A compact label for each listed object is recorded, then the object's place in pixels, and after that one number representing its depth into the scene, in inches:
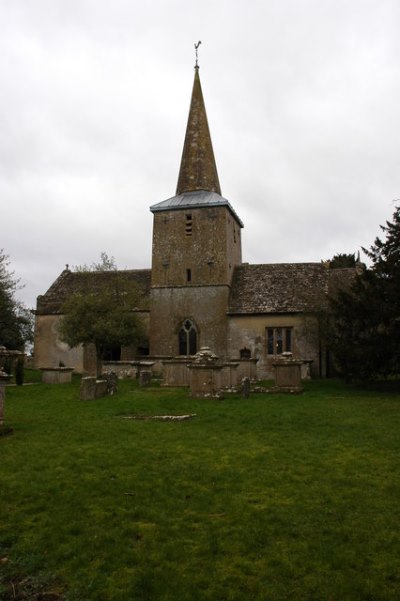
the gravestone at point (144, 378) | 842.8
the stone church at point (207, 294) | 1166.3
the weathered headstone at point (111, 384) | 731.4
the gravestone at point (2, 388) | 442.4
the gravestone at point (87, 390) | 681.0
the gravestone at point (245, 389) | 709.4
